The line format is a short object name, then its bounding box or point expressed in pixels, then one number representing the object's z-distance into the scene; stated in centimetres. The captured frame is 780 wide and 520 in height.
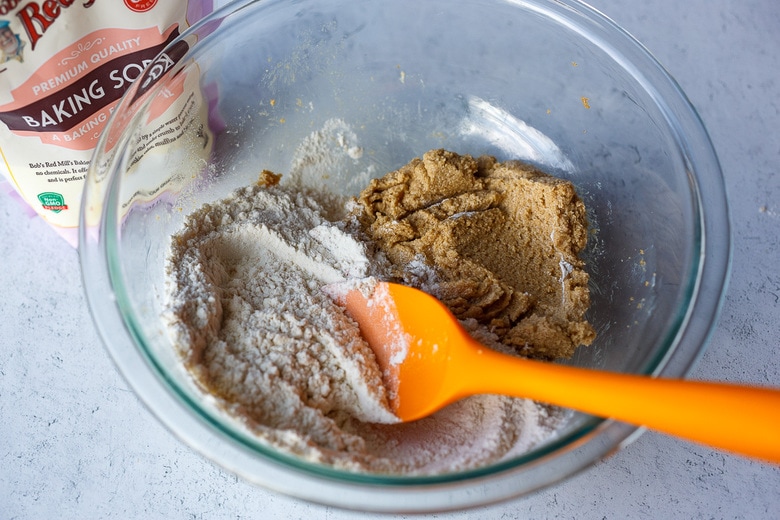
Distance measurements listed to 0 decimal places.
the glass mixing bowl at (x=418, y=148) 44
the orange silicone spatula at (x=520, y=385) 41
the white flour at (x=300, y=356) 45
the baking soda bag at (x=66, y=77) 47
